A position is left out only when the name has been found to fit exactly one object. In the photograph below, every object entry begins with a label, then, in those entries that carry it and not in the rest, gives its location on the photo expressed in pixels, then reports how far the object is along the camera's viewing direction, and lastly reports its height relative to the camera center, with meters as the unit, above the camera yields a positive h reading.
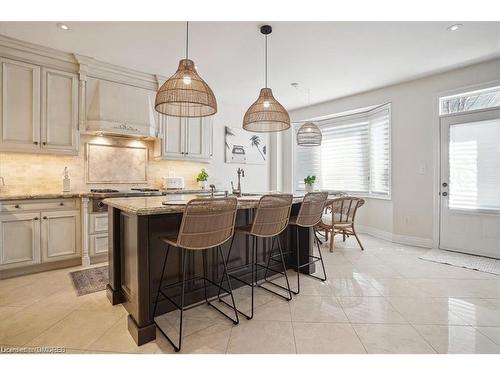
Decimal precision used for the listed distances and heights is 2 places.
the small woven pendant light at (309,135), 4.57 +0.94
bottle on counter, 3.51 +0.05
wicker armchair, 3.91 -0.45
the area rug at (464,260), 3.23 -1.00
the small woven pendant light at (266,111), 2.71 +0.80
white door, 3.60 +0.07
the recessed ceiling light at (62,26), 2.80 +1.76
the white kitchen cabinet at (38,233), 2.88 -0.56
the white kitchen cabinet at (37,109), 3.05 +0.97
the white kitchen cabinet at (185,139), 4.32 +0.84
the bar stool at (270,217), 2.18 -0.27
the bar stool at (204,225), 1.70 -0.27
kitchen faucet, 2.85 -0.06
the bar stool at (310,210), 2.60 -0.24
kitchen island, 1.79 -0.60
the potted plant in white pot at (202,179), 4.96 +0.14
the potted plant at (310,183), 4.22 +0.06
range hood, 3.60 +1.12
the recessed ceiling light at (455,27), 2.82 +1.78
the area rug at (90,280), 2.64 -1.05
